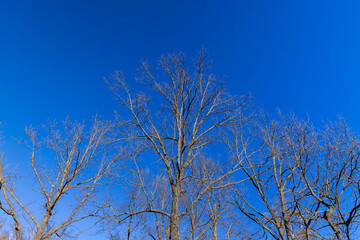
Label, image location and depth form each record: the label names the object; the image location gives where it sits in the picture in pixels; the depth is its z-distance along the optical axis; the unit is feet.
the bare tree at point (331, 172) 15.57
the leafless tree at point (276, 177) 18.63
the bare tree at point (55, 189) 29.68
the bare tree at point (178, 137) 20.20
